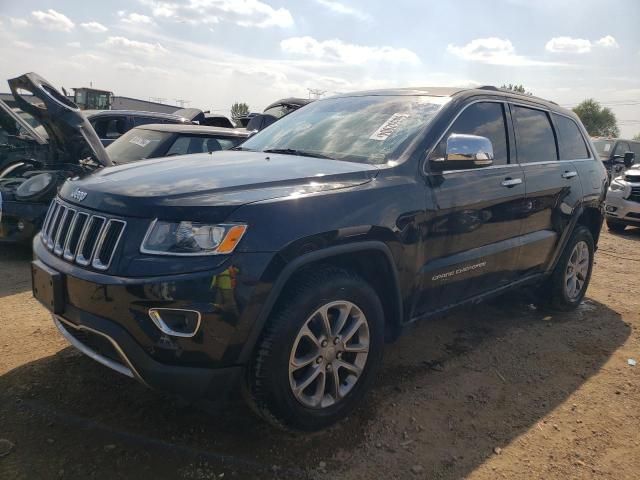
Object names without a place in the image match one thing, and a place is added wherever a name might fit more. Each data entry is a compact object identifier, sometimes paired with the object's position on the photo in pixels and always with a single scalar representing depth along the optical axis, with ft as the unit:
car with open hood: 18.11
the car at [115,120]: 25.85
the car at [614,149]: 42.02
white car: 31.19
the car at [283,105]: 39.99
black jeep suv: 7.22
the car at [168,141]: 20.45
